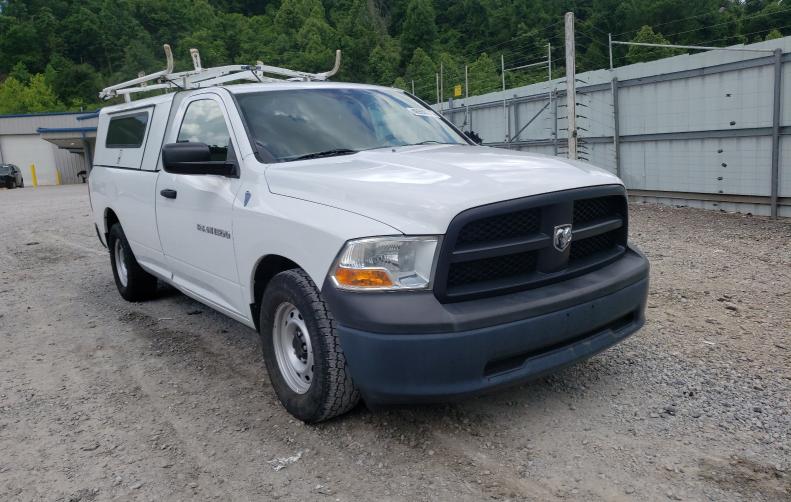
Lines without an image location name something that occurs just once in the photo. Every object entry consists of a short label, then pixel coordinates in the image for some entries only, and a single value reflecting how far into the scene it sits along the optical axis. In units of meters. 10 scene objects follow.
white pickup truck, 2.92
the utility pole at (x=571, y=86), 11.84
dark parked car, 36.65
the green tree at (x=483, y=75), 42.22
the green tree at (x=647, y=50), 40.28
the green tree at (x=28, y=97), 75.38
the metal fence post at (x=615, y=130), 12.99
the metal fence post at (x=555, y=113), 15.31
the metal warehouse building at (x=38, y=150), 48.88
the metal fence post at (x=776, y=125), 9.52
